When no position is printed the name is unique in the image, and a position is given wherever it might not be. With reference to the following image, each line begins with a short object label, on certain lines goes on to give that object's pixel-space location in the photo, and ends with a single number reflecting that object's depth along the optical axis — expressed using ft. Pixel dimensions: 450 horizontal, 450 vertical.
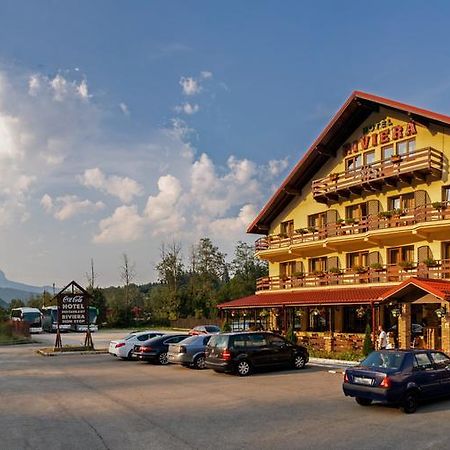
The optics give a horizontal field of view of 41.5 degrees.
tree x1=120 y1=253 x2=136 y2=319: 281.70
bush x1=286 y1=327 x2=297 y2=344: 102.77
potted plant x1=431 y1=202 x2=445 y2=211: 92.99
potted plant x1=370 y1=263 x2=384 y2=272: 101.60
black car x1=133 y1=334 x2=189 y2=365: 84.02
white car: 91.71
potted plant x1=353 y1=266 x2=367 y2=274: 106.42
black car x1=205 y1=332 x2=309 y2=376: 68.13
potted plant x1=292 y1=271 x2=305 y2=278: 122.31
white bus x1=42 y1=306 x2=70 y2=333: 215.72
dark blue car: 43.01
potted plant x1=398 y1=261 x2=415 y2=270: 96.68
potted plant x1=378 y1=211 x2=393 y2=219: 101.18
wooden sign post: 113.06
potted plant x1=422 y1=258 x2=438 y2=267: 93.20
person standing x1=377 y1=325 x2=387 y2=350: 83.16
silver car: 76.23
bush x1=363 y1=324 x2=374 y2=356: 86.74
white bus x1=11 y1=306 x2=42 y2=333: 219.61
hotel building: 93.50
